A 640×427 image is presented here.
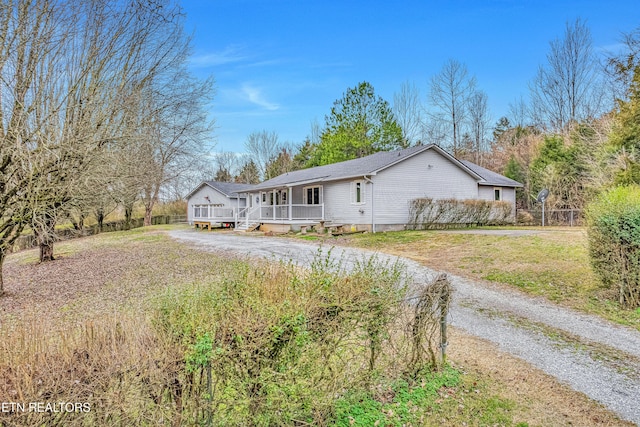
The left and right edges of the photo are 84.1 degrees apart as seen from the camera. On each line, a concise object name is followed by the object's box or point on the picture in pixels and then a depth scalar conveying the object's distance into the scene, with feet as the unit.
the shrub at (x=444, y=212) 65.67
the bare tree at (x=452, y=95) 118.93
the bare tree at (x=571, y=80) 93.50
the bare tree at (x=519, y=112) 120.67
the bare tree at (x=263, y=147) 172.86
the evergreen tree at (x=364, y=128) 126.82
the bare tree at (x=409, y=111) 132.98
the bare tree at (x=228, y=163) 186.19
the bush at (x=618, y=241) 21.33
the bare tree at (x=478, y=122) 126.31
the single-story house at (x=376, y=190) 64.85
